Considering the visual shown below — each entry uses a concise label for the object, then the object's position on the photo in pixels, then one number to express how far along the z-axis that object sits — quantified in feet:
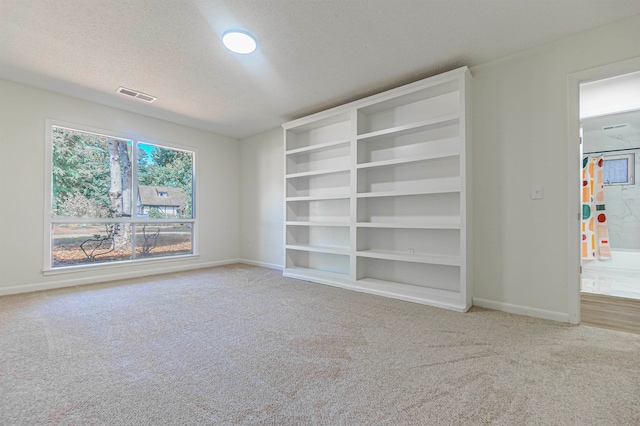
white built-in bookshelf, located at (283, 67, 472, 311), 9.34
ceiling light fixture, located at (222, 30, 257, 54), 7.62
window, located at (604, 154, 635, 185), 16.11
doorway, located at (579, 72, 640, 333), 14.55
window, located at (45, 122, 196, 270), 11.85
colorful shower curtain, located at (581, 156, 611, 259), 16.48
